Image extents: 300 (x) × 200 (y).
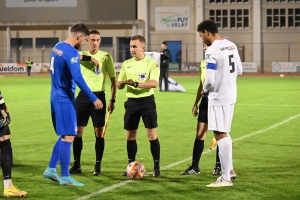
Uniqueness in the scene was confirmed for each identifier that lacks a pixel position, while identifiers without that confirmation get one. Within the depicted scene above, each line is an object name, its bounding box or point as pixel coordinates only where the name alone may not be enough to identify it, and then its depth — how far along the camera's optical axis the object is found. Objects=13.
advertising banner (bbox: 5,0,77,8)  68.31
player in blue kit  8.84
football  9.62
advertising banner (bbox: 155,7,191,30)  65.50
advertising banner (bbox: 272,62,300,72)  56.62
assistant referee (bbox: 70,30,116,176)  10.09
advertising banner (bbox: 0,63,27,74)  59.75
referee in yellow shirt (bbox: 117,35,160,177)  9.77
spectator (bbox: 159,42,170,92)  30.27
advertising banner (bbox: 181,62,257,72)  59.25
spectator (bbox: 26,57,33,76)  54.81
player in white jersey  8.70
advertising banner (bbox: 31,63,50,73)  59.69
